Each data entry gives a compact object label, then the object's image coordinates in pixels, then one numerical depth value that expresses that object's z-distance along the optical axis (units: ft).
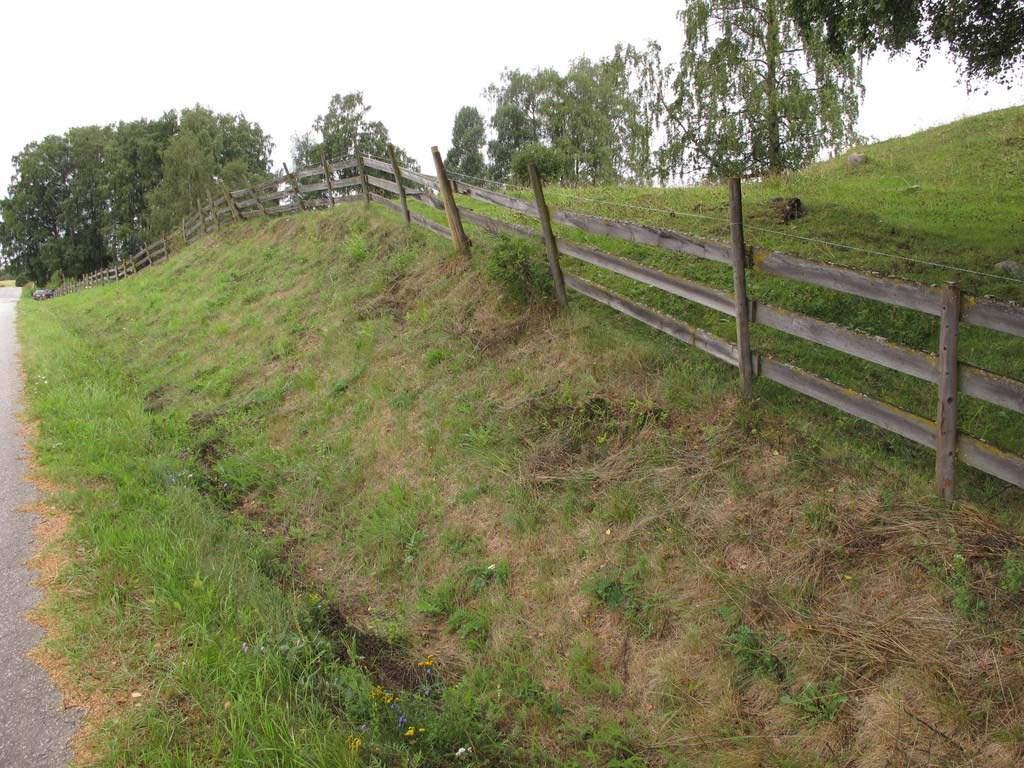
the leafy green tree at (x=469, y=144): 155.94
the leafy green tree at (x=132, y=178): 190.49
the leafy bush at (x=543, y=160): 103.49
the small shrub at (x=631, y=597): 13.50
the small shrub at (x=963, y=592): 10.86
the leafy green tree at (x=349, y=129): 160.15
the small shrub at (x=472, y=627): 14.76
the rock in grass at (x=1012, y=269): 22.97
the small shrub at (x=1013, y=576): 10.76
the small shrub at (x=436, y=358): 25.30
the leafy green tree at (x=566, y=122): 127.44
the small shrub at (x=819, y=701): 10.69
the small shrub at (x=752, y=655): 11.69
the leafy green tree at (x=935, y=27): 23.82
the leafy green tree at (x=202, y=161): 146.10
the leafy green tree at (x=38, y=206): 203.51
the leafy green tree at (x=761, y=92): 56.85
